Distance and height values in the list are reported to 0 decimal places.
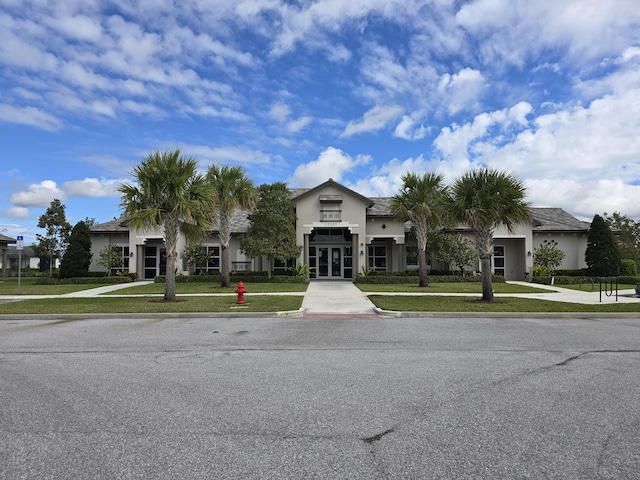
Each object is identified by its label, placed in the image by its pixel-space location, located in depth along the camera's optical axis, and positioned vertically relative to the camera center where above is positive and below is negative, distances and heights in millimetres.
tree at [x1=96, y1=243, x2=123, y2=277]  29266 +127
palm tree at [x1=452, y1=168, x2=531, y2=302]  15508 +1940
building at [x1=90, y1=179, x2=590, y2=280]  28938 +1285
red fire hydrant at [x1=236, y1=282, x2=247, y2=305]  14542 -1187
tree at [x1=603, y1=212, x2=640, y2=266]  30453 +1557
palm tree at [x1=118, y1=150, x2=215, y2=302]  15930 +2408
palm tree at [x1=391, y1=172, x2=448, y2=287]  23609 +3008
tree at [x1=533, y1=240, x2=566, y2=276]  28194 -49
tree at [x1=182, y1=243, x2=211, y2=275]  29062 +307
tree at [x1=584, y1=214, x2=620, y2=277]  27625 +394
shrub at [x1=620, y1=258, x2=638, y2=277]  28522 -603
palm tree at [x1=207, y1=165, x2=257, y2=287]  22609 +3629
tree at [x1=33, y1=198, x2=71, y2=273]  42625 +3084
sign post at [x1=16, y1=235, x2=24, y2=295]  21181 +926
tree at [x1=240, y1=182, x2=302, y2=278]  25438 +1912
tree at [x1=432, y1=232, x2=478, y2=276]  27297 +544
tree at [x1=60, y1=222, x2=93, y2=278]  28500 +331
